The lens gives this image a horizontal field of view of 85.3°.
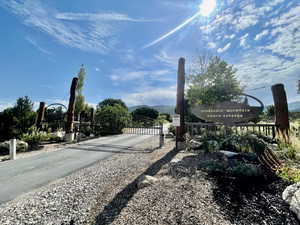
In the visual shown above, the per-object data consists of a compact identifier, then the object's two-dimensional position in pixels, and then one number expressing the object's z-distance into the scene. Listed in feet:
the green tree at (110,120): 40.81
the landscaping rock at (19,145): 21.53
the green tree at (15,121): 25.54
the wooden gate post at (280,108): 21.17
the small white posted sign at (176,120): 21.80
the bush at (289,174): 9.36
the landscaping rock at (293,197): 6.71
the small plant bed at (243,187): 6.82
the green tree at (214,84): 38.88
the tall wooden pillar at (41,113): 34.24
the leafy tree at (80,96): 52.85
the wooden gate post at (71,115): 29.76
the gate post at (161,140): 23.86
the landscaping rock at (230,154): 14.34
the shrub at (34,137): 23.50
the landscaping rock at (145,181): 9.91
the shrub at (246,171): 10.06
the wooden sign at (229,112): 21.58
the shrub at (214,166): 11.32
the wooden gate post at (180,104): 21.53
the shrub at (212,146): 17.02
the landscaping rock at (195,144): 19.59
